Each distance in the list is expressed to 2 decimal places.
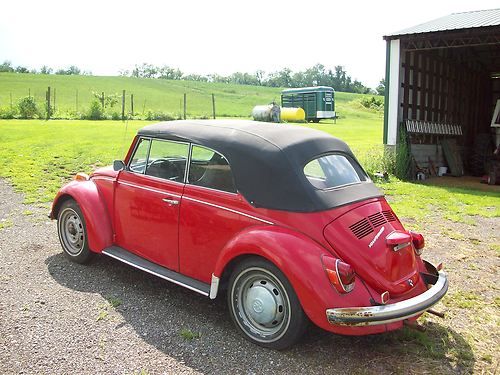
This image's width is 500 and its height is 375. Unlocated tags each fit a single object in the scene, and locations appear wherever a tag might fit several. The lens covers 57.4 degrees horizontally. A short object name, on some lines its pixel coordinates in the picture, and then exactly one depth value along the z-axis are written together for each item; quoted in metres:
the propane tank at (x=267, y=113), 31.48
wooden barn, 12.36
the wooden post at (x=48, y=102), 25.19
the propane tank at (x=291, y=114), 34.72
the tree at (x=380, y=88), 105.91
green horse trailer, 38.31
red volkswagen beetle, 3.19
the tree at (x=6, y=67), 76.12
